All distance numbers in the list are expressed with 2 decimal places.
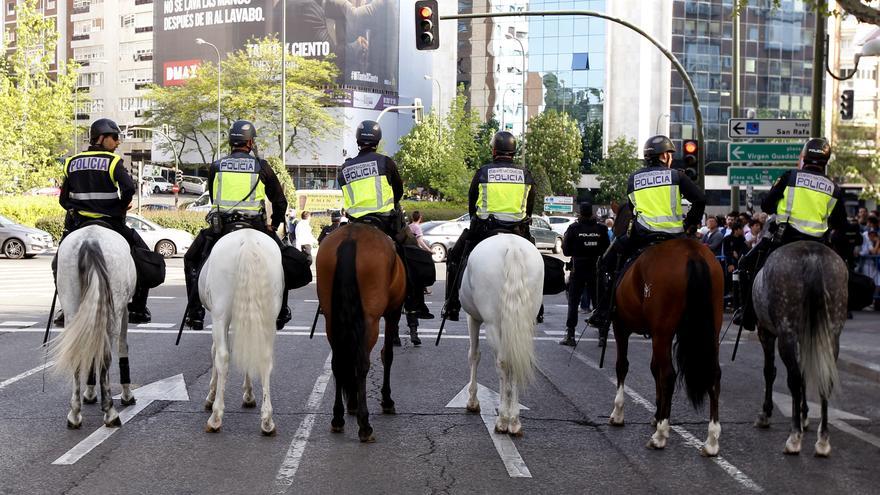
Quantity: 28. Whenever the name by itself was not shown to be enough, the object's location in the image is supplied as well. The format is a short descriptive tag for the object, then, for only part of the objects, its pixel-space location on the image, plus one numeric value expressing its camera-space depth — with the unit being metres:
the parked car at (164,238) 35.53
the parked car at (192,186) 80.56
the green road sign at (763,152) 19.83
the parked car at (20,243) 33.47
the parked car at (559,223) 46.55
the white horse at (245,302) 8.02
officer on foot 15.80
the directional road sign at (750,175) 20.45
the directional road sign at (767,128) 19.02
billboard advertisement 88.38
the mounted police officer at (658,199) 8.61
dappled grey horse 7.90
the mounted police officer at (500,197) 8.96
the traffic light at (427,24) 19.83
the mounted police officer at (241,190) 8.91
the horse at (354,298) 7.92
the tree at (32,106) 42.75
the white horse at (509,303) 8.20
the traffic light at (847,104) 27.72
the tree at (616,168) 77.81
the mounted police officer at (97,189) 8.63
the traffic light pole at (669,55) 19.36
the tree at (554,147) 74.83
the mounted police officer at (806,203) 8.67
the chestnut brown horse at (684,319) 7.93
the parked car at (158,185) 82.94
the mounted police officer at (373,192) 8.80
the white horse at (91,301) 7.98
